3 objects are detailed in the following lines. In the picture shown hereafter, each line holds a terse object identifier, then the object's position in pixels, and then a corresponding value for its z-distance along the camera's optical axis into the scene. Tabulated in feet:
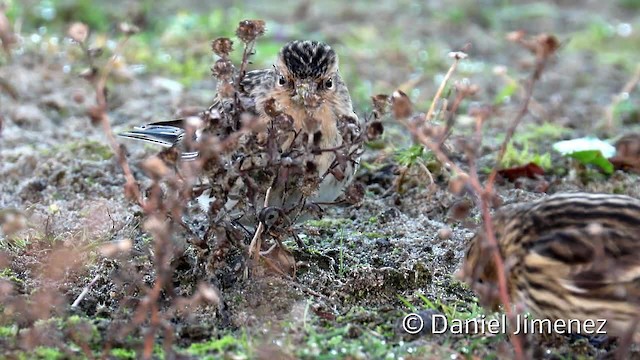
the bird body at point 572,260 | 22.56
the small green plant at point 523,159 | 37.93
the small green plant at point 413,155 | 33.88
